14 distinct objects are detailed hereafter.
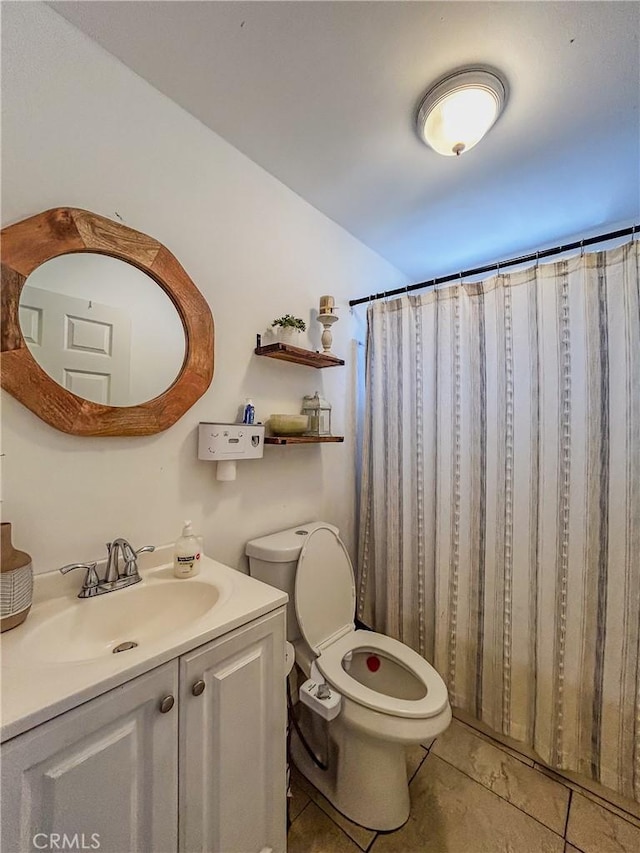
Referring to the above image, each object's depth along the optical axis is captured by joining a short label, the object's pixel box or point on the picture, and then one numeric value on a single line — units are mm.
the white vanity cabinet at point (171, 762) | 545
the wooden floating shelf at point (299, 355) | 1335
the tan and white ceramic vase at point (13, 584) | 727
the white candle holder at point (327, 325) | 1588
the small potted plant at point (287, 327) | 1372
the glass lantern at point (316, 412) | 1562
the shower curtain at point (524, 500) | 1199
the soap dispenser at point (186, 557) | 1011
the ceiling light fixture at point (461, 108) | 1042
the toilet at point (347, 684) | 1062
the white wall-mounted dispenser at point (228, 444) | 1160
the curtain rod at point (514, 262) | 1181
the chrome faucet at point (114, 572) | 908
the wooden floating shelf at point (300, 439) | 1334
